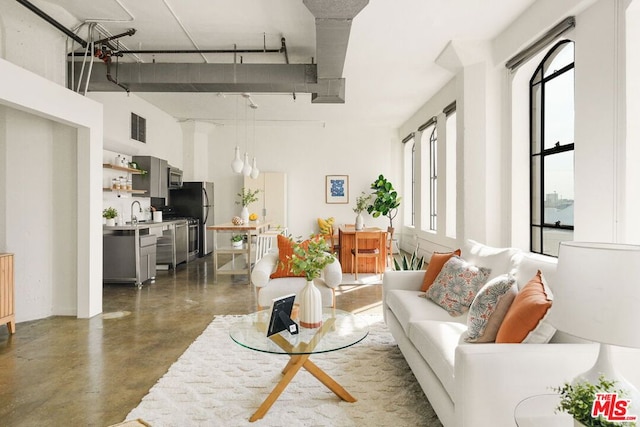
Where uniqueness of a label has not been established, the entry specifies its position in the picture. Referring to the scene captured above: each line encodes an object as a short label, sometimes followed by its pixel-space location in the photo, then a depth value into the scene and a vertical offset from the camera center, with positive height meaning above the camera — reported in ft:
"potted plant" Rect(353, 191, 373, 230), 21.66 -0.49
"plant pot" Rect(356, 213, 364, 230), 21.63 -0.72
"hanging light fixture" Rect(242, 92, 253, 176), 21.91 +6.68
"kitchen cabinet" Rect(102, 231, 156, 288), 18.37 -2.22
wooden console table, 11.62 -2.56
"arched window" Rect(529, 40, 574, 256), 12.00 +2.06
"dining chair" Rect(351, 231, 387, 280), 20.51 -2.01
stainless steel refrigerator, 28.35 +0.70
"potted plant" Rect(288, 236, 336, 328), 8.35 -1.44
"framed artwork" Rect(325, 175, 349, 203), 31.89 +2.03
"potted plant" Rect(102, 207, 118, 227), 18.76 -0.28
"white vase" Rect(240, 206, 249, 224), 21.53 -0.27
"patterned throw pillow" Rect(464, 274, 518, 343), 6.82 -1.84
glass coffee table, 7.28 -2.60
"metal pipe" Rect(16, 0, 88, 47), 11.63 +6.27
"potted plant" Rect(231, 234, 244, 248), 20.22 -1.68
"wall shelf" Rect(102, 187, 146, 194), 19.30 +1.07
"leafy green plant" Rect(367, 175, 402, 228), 29.94 +0.89
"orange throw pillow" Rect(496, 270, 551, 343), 5.84 -1.65
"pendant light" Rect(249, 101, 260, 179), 23.96 +6.84
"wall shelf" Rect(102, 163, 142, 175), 19.23 +2.21
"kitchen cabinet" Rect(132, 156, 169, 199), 22.49 +1.98
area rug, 7.37 -3.99
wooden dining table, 21.38 -2.37
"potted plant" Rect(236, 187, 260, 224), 21.52 -0.15
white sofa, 5.25 -2.41
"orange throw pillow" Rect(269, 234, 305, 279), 13.21 -1.64
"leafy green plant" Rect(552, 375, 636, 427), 3.54 -1.83
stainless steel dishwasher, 24.09 -1.95
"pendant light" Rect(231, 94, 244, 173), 20.10 +2.45
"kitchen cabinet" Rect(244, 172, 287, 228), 30.32 +1.14
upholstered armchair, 12.24 -2.44
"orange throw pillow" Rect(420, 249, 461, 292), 11.04 -1.69
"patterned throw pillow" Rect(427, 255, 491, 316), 9.51 -1.95
